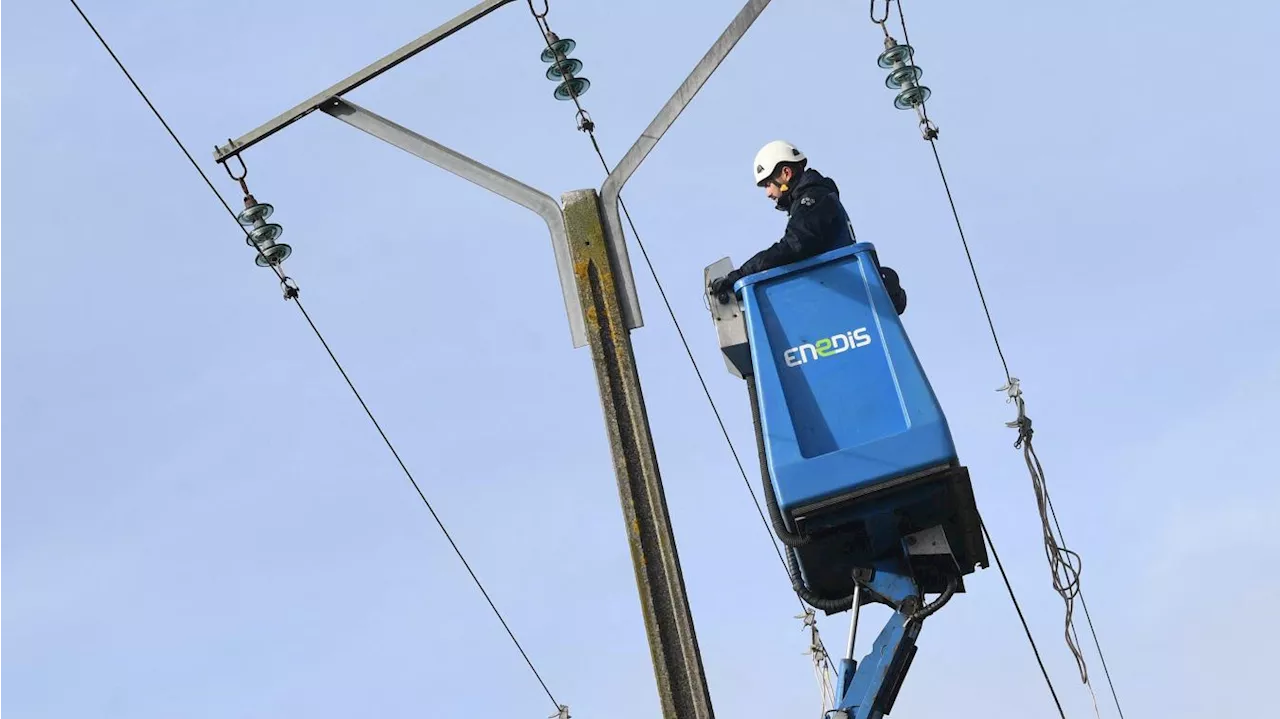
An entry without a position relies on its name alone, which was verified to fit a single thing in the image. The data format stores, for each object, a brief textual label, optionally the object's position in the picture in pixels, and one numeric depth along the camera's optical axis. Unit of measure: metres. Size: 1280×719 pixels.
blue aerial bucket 14.26
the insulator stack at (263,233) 17.00
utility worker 15.20
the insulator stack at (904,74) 17.61
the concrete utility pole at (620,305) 14.23
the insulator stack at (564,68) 17.58
